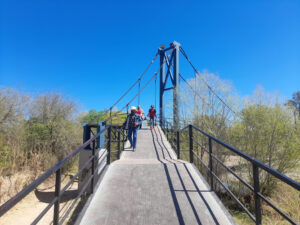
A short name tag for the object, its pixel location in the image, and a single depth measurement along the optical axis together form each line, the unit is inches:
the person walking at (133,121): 217.3
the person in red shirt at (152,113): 430.6
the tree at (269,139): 305.3
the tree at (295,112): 316.3
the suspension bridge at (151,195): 70.8
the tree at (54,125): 580.5
